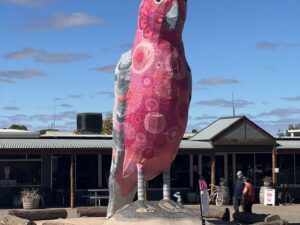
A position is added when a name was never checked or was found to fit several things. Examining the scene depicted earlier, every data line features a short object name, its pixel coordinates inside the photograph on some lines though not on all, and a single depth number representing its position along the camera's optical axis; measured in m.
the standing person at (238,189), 20.53
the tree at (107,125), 63.50
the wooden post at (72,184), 26.11
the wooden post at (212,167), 27.80
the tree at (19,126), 72.31
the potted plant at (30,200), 26.09
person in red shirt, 19.84
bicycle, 27.95
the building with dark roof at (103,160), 27.38
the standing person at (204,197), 14.49
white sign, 28.55
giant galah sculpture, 13.61
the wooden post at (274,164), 28.90
